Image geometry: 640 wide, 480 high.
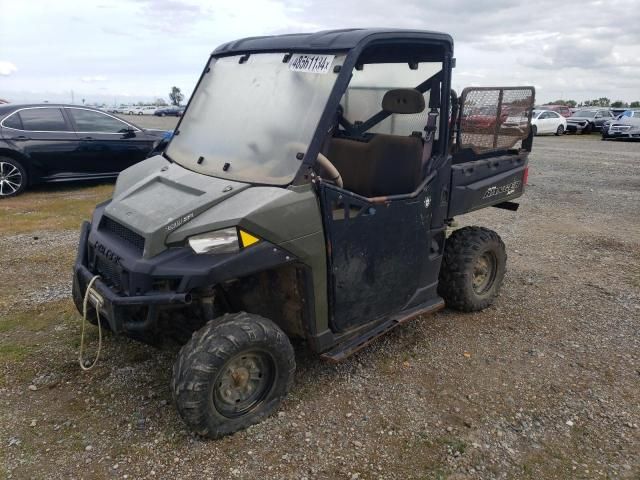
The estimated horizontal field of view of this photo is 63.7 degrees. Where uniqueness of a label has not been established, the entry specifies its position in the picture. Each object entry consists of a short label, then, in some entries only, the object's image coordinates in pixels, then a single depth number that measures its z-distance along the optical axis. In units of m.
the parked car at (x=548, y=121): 24.14
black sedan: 8.16
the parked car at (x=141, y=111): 58.80
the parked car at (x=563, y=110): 30.57
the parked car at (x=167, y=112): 51.03
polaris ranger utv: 2.60
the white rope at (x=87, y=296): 2.81
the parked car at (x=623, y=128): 21.52
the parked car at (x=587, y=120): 25.77
